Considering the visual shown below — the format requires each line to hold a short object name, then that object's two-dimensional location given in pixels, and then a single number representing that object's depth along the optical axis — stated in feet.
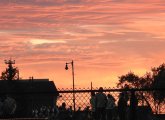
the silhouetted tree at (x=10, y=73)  552.49
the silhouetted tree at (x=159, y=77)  325.30
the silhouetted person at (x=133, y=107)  54.95
